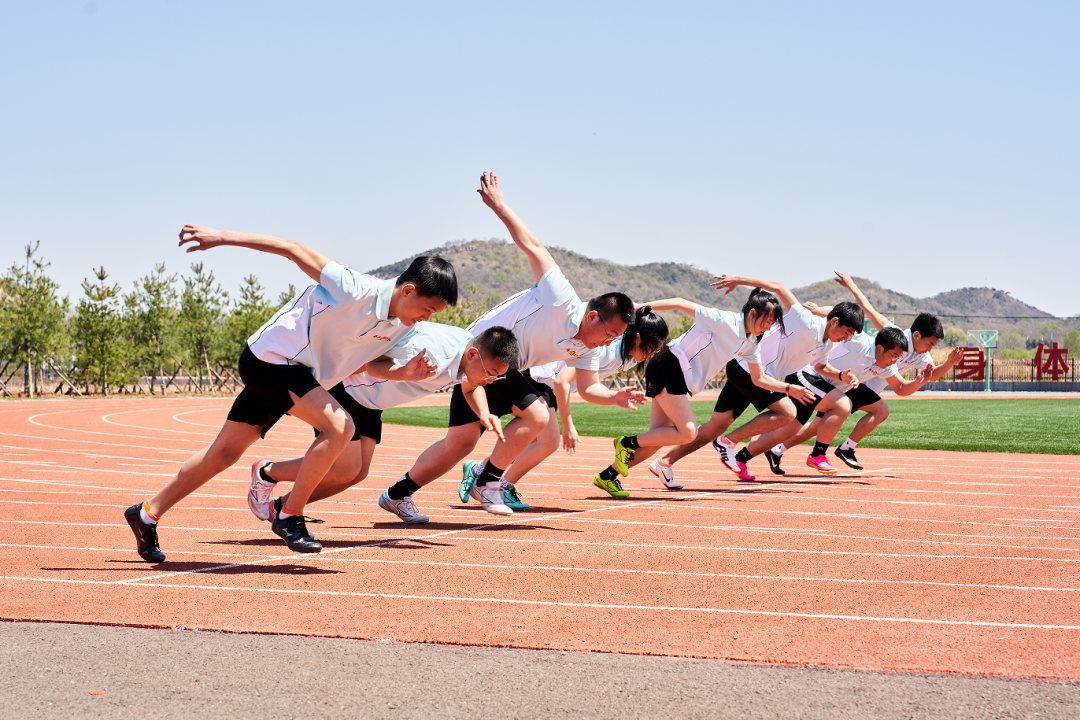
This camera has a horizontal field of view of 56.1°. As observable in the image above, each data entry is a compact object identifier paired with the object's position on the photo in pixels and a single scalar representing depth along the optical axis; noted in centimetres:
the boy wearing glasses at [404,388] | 615
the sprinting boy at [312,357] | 495
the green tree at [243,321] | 4753
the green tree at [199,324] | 4684
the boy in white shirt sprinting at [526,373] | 646
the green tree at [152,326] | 4456
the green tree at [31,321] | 3769
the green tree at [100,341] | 4059
